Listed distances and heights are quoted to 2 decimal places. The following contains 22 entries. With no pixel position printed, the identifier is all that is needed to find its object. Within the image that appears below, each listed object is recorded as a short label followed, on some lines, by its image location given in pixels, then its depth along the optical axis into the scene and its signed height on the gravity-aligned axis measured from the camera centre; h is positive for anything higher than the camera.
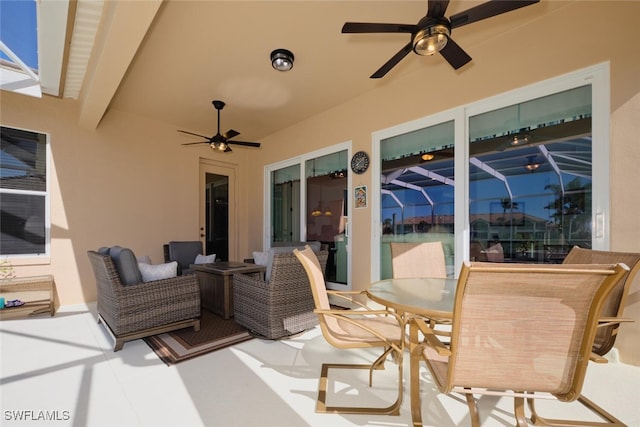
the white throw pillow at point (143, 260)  3.45 -0.55
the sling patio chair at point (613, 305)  1.58 -0.54
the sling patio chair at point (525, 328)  1.01 -0.43
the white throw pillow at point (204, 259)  4.27 -0.67
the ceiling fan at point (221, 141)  4.29 +1.14
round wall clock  4.18 +0.81
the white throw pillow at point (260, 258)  4.28 -0.65
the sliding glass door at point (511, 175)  2.51 +0.45
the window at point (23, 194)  3.84 +0.29
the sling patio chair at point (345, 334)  1.75 -0.78
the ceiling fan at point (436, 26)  1.84 +1.36
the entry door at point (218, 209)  5.97 +0.14
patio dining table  1.48 -0.51
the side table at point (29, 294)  3.53 -1.03
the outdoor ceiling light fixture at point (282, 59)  3.14 +1.76
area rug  2.53 -1.25
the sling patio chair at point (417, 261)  2.71 -0.43
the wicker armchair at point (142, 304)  2.61 -0.88
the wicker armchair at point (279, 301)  2.84 -0.90
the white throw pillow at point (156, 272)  2.92 -0.59
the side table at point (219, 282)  3.50 -0.87
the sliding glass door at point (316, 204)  4.63 +0.22
